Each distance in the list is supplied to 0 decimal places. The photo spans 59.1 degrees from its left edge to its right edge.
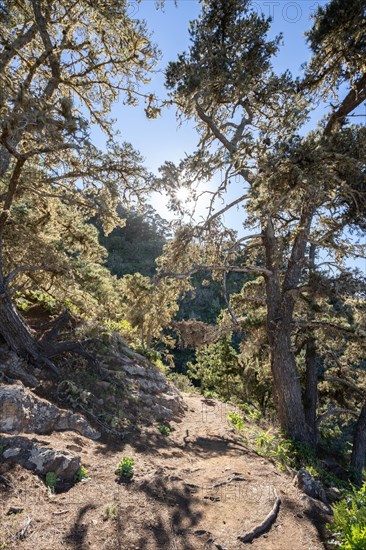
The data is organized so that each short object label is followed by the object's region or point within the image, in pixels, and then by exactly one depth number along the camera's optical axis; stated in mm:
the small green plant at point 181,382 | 15412
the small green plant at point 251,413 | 11133
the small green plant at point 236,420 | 9202
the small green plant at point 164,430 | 7621
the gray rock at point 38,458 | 4852
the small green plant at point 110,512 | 4172
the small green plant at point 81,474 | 4977
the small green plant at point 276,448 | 7121
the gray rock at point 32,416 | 5535
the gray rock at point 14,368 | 6848
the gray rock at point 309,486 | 5582
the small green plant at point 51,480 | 4668
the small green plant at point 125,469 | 5239
